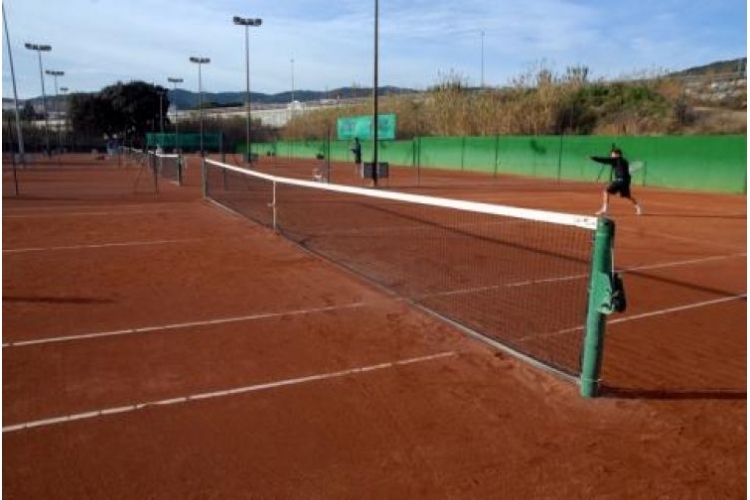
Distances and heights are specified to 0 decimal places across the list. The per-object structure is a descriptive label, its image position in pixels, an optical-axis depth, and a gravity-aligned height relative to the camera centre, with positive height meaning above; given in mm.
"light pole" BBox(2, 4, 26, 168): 34578 +4567
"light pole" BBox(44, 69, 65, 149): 76150 +11019
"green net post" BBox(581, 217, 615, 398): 4457 -954
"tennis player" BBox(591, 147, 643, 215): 15543 -343
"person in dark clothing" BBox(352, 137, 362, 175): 34688 +675
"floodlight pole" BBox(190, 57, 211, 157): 59938 +9656
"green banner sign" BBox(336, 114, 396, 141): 45188 +2915
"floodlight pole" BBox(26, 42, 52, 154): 60362 +11109
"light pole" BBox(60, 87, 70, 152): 87062 +6805
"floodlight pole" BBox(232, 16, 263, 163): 43525 +9480
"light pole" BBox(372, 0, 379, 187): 24078 +2512
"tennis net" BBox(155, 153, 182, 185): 28067 +106
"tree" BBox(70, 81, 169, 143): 90125 +8070
